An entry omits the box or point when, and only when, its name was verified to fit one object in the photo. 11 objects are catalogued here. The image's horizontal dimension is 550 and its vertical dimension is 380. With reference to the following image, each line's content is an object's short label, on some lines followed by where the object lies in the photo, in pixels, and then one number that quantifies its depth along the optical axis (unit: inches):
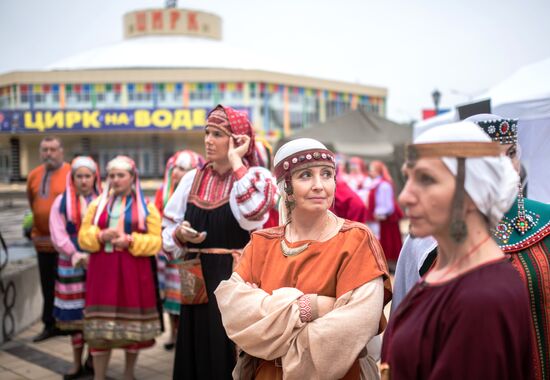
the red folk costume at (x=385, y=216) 394.6
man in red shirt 242.2
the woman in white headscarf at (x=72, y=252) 203.0
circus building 1369.3
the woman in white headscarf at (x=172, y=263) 229.5
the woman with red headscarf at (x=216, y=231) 145.9
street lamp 668.7
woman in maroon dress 59.5
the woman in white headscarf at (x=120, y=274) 180.4
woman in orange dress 88.5
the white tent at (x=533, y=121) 221.8
